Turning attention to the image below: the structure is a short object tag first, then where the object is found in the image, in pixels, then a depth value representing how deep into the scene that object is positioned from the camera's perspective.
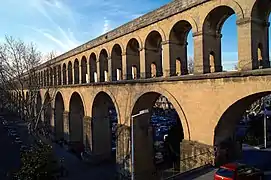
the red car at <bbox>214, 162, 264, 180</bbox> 8.07
